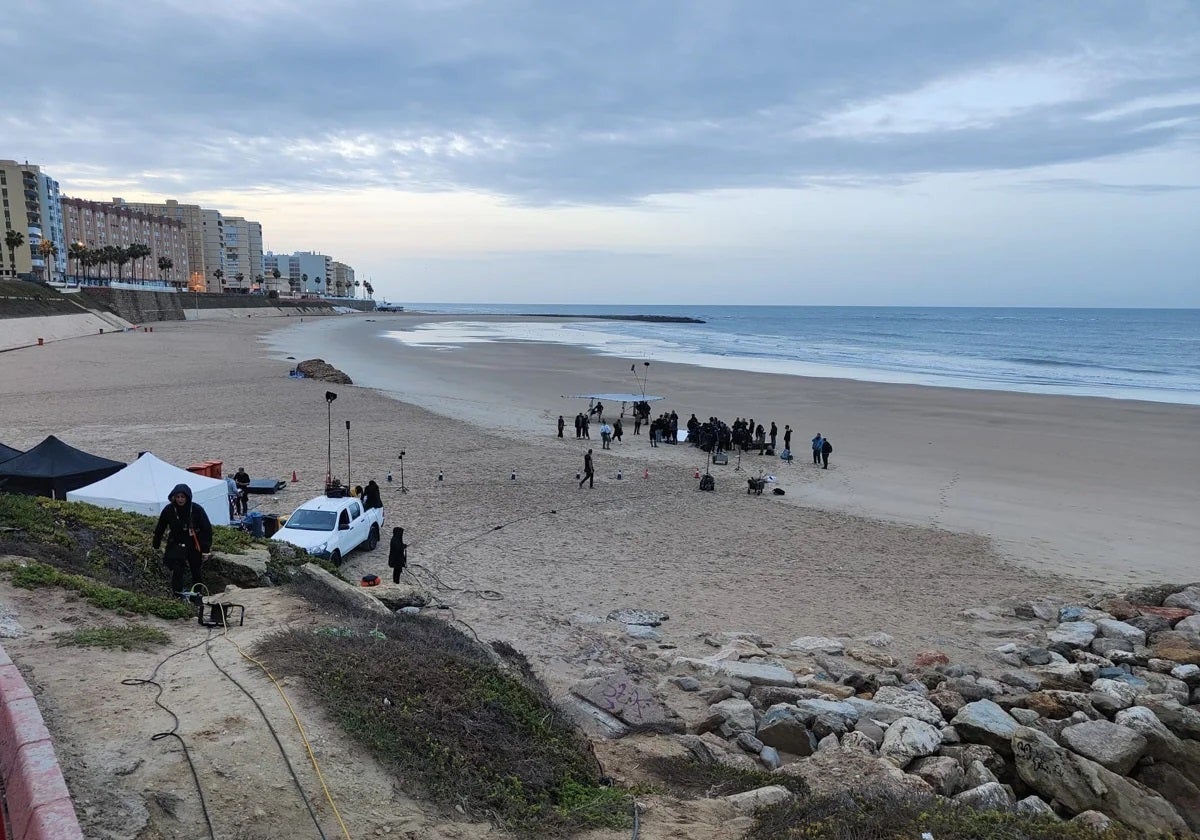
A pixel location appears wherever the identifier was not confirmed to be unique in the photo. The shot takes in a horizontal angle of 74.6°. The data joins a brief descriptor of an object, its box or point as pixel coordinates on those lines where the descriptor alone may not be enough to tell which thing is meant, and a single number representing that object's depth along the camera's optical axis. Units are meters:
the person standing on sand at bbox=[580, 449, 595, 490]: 21.53
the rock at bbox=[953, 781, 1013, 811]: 6.85
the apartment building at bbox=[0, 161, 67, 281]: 115.31
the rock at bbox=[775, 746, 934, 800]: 6.66
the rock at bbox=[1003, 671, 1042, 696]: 10.30
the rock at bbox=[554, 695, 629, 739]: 8.28
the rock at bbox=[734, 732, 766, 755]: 8.30
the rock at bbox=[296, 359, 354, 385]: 43.09
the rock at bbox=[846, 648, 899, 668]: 11.04
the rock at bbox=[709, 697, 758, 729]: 8.71
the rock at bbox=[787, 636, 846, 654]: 11.52
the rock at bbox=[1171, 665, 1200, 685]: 10.23
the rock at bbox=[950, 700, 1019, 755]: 8.05
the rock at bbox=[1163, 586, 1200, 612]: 12.89
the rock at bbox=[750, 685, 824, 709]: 9.38
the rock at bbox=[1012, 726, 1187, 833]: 6.84
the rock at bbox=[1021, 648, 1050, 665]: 11.32
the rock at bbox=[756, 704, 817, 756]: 8.40
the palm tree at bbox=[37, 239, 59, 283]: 107.31
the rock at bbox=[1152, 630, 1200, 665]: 10.84
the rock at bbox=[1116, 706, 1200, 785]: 7.77
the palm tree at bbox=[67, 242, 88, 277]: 109.50
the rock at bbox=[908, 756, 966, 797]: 7.38
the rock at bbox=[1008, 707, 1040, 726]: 8.87
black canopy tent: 14.98
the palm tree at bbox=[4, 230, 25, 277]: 95.88
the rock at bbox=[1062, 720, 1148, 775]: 7.67
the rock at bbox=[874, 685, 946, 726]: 8.89
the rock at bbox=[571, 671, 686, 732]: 8.52
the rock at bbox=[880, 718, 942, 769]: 7.95
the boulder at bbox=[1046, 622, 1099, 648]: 11.72
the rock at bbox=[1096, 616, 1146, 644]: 11.77
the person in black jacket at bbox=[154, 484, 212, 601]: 9.35
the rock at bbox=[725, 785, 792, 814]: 6.47
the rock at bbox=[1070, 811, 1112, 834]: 6.34
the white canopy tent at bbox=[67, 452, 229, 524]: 14.20
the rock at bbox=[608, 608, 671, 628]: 12.56
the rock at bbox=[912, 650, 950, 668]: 11.02
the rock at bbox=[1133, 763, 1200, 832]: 7.38
